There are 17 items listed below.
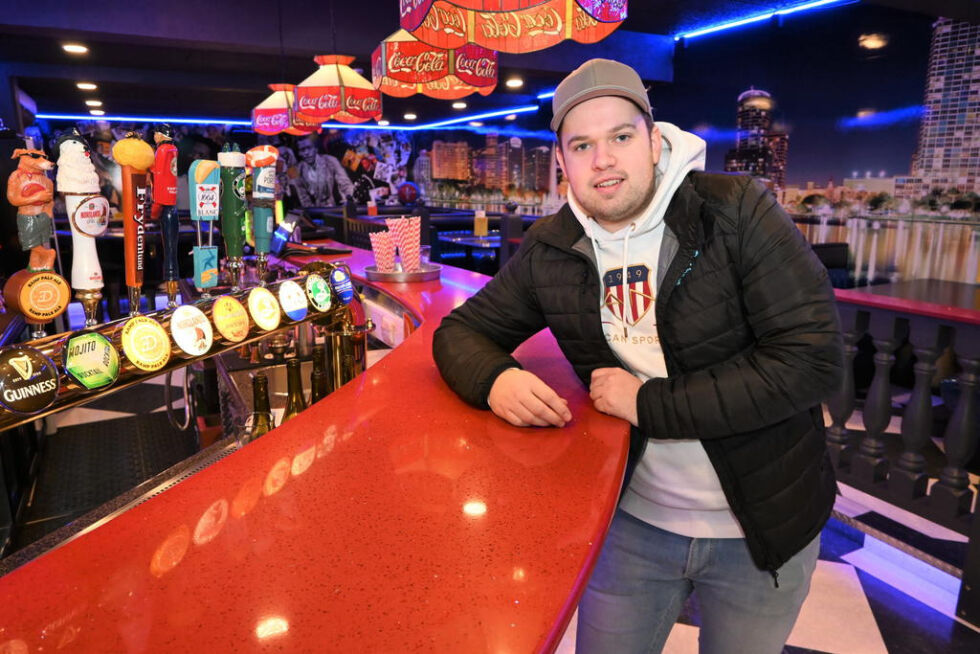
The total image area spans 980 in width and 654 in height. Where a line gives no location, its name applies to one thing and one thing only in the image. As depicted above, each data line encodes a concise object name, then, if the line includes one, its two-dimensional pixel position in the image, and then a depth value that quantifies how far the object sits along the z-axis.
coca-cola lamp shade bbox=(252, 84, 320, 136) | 5.39
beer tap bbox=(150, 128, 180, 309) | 1.08
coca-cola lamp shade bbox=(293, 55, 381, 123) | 4.42
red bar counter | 0.55
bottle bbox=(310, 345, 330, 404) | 1.49
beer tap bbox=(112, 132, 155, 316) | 1.02
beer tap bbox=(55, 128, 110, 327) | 0.95
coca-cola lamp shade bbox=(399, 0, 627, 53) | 2.25
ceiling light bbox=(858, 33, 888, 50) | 4.96
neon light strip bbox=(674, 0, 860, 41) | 5.38
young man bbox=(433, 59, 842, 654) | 1.04
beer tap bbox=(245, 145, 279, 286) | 1.35
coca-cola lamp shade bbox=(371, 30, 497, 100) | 3.33
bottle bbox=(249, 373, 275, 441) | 1.37
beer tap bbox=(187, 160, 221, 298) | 1.17
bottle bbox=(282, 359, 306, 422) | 1.41
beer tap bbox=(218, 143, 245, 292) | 1.25
